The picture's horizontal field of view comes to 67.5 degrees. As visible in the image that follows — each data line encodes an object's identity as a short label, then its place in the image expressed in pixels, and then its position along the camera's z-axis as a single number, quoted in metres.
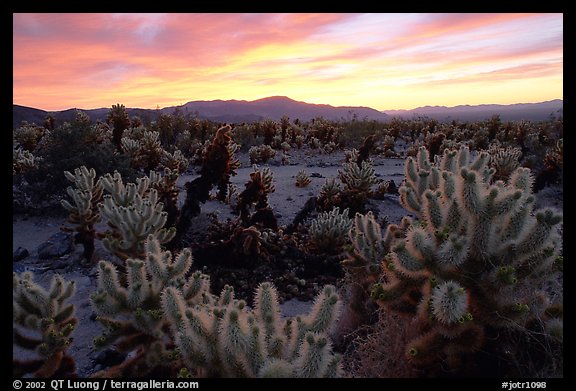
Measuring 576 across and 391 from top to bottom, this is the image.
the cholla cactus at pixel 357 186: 7.90
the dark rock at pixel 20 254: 6.02
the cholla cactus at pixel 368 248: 4.12
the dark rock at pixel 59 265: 5.80
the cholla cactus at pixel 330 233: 6.08
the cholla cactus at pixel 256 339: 2.11
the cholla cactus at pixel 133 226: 5.01
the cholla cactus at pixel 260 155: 14.97
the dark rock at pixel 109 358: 3.78
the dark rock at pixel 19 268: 5.61
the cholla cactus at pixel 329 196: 8.00
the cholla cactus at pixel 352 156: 12.77
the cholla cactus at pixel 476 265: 2.73
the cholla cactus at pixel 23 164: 9.40
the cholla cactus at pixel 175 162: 11.04
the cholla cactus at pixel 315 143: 18.02
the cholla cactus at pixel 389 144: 17.76
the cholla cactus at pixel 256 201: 6.84
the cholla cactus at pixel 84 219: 5.86
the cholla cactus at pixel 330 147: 17.47
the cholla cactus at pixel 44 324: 3.06
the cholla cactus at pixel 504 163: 9.63
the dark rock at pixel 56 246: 6.11
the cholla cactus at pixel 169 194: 6.66
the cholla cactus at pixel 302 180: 10.64
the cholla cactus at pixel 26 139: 14.29
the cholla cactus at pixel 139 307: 3.10
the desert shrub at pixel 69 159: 8.16
